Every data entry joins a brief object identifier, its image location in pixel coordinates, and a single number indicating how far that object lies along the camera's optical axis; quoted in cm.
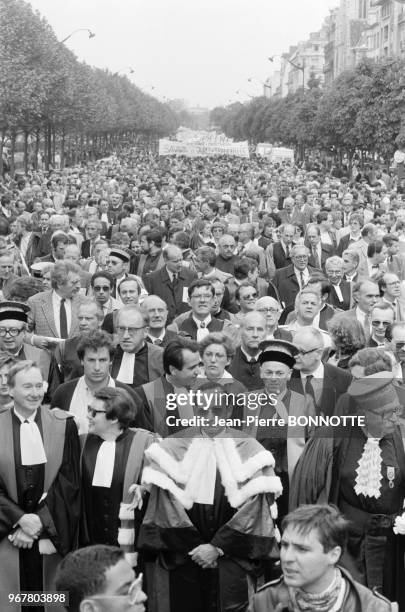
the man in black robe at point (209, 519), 612
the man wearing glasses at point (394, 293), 1113
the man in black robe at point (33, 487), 644
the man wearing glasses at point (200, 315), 998
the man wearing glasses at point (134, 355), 857
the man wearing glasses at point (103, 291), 1077
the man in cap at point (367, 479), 631
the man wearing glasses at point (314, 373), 768
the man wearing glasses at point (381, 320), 923
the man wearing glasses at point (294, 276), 1319
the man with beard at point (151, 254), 1466
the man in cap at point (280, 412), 692
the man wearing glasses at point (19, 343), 838
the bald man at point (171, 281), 1260
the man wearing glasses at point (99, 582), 420
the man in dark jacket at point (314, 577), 458
